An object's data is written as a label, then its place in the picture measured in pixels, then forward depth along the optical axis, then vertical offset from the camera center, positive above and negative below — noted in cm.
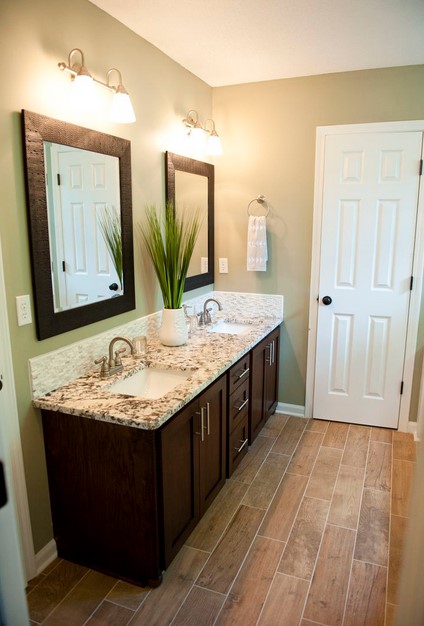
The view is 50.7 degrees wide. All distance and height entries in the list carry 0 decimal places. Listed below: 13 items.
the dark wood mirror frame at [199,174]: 285 +29
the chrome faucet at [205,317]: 326 -64
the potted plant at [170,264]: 251 -20
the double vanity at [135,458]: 181 -98
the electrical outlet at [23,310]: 179 -33
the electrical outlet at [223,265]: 362 -30
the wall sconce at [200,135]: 303 +64
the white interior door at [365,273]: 307 -32
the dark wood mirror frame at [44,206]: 178 +9
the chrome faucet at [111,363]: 216 -66
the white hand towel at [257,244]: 333 -12
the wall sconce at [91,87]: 192 +61
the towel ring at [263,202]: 340 +20
